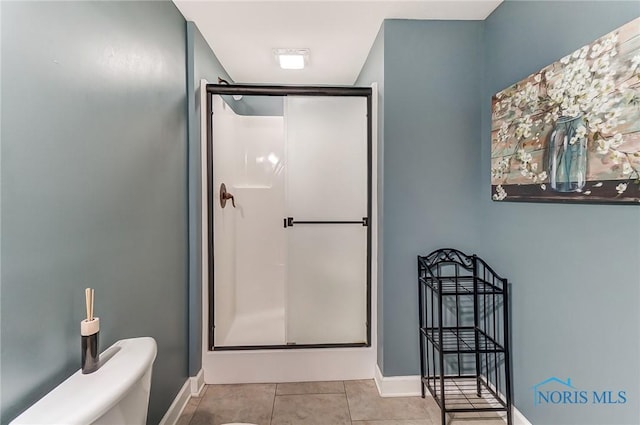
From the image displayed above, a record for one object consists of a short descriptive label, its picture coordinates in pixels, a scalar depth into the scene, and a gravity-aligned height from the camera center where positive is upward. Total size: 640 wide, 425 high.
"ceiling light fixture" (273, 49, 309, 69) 2.36 +1.20
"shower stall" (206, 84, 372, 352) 2.17 -0.07
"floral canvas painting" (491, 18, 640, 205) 1.05 +0.33
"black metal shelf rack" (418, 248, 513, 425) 1.85 -0.74
